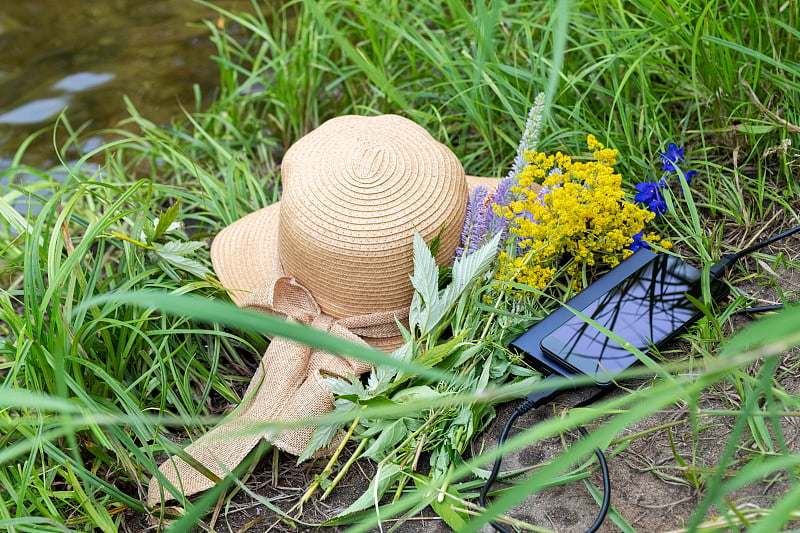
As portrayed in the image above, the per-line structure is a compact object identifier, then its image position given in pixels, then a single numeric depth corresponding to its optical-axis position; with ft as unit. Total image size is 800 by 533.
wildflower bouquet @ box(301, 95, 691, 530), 3.99
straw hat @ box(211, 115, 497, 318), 4.21
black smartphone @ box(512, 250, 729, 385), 4.02
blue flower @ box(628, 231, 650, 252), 4.27
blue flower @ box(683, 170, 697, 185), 4.40
